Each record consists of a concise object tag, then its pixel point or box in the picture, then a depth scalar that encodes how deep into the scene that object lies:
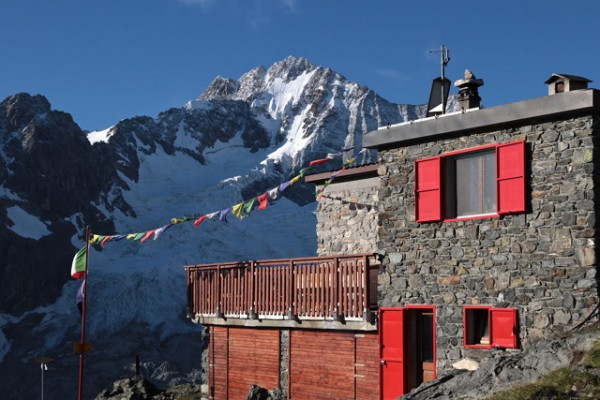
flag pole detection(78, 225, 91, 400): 24.08
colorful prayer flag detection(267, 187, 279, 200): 24.71
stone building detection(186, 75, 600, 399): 15.27
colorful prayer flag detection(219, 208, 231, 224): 26.03
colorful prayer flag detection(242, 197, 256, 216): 24.42
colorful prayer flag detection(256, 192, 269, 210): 24.40
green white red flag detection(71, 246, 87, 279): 27.00
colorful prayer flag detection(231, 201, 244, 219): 24.57
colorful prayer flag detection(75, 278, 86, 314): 26.53
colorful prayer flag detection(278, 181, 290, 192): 23.98
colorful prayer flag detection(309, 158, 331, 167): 24.87
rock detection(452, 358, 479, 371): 16.25
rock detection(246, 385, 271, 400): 21.14
